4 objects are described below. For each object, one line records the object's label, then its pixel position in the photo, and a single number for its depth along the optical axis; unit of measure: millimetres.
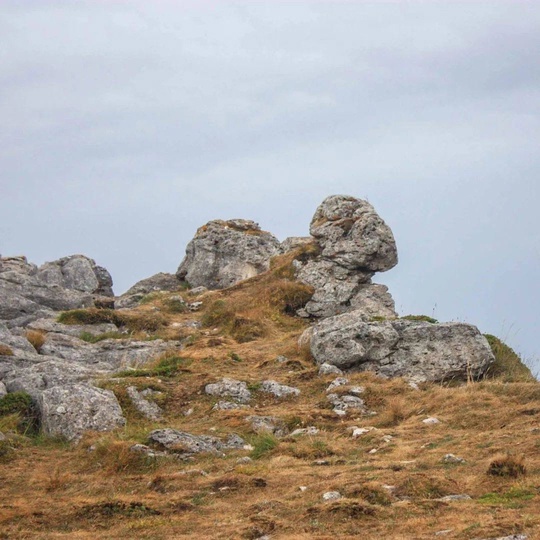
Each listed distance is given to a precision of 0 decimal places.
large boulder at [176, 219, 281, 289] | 49156
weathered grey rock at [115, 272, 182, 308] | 50375
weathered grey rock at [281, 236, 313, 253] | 46812
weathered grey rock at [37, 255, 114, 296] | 53344
